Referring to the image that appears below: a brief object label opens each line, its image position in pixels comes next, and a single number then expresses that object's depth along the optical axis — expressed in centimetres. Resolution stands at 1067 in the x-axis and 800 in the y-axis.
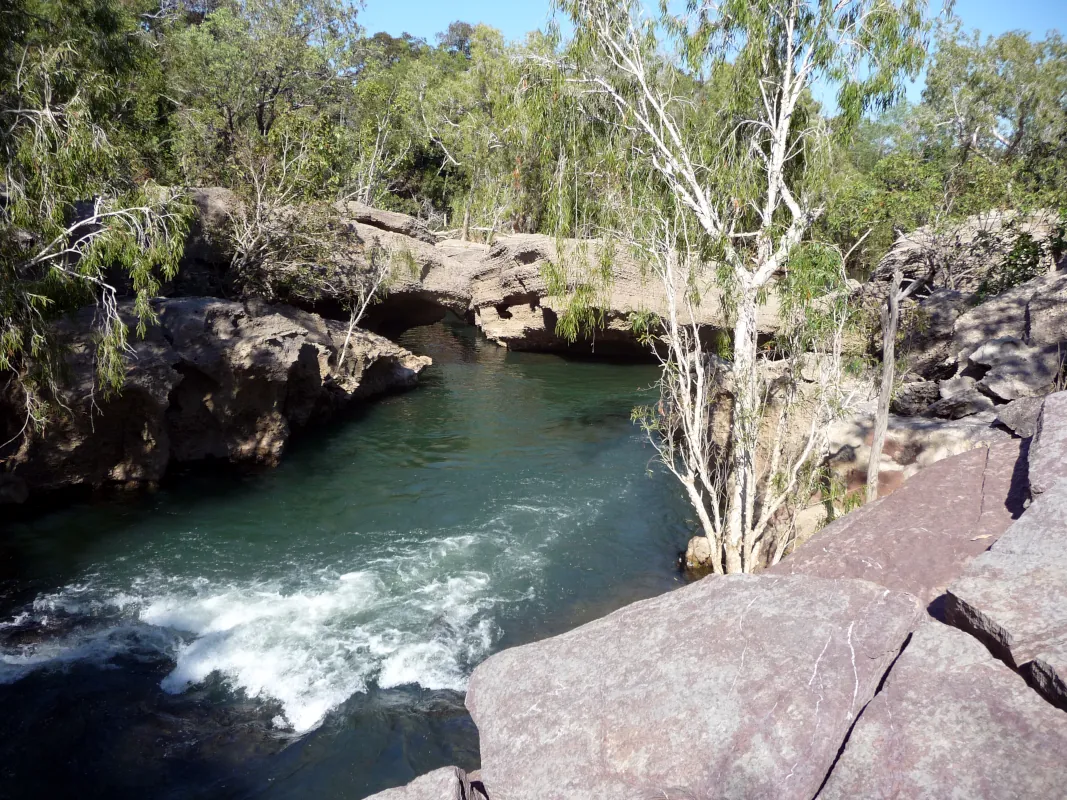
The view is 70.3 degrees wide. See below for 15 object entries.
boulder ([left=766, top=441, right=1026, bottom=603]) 550
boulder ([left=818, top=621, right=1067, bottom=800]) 341
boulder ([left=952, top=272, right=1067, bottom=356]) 1005
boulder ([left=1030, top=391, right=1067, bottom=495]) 525
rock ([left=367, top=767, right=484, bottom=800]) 401
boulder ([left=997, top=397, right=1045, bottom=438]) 767
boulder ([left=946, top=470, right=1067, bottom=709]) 375
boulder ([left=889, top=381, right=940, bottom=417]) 1085
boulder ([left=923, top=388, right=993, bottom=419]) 973
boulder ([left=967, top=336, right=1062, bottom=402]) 942
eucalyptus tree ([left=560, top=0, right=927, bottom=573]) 811
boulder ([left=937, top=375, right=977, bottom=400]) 1030
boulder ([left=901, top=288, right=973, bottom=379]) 1203
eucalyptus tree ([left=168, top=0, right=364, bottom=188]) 2292
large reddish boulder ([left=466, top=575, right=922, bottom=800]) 374
